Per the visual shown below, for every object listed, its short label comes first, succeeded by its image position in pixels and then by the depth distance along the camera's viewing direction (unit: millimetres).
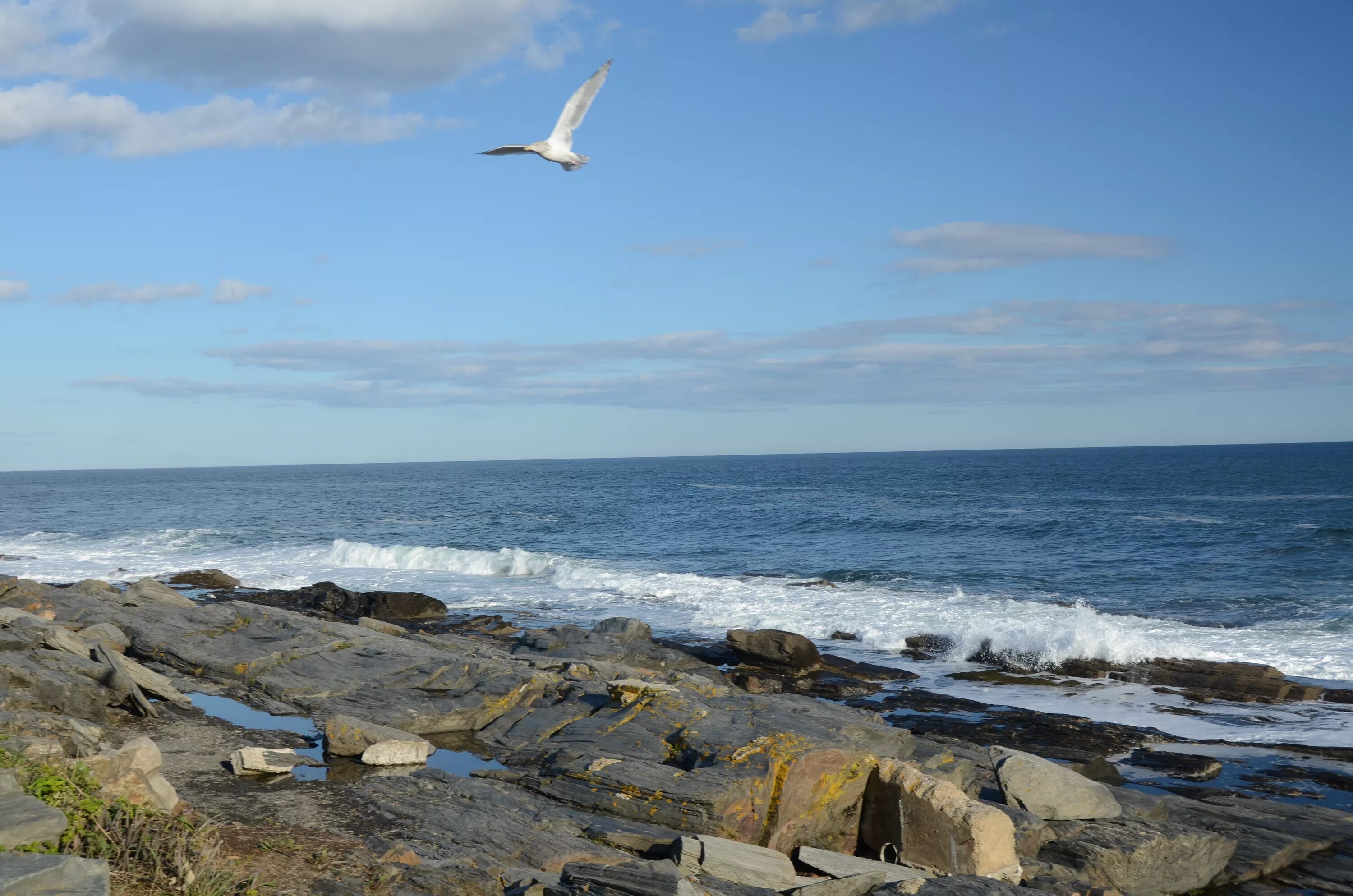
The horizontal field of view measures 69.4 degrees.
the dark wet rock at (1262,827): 10664
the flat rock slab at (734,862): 8172
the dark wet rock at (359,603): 26812
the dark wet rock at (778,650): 21281
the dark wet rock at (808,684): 19359
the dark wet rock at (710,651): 22125
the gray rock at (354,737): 11648
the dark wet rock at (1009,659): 21797
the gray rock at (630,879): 6801
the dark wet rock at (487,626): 24453
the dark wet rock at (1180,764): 14039
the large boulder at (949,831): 9031
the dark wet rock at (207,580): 32469
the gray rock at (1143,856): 9891
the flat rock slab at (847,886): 7957
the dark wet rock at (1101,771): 13094
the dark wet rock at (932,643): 23438
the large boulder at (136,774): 7785
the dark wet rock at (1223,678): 18750
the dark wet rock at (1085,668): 21016
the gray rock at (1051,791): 10828
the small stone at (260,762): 10555
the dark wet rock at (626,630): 21344
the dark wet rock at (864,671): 20859
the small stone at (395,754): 11344
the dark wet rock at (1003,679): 20484
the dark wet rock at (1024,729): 15430
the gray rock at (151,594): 22109
